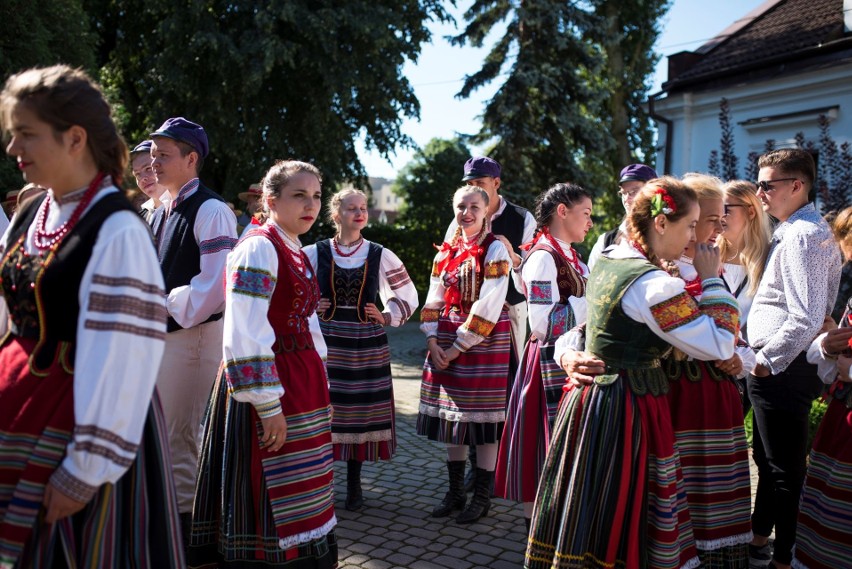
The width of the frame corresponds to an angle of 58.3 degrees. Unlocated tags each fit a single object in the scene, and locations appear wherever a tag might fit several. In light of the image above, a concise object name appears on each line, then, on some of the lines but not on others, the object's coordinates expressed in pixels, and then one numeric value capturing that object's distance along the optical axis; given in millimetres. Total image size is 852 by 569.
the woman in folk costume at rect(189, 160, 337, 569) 3000
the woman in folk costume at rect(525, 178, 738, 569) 2797
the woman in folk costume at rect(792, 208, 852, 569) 2973
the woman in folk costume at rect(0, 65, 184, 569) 1977
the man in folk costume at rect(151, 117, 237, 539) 3699
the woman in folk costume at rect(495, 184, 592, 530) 4164
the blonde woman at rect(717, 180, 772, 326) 4035
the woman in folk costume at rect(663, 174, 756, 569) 3105
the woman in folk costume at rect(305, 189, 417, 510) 4887
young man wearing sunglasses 3543
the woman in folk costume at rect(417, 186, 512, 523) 4660
